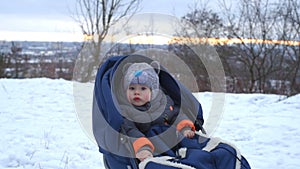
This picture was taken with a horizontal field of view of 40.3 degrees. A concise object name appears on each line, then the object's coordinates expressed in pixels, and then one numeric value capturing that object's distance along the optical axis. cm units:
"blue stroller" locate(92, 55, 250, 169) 241
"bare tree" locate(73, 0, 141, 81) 1409
